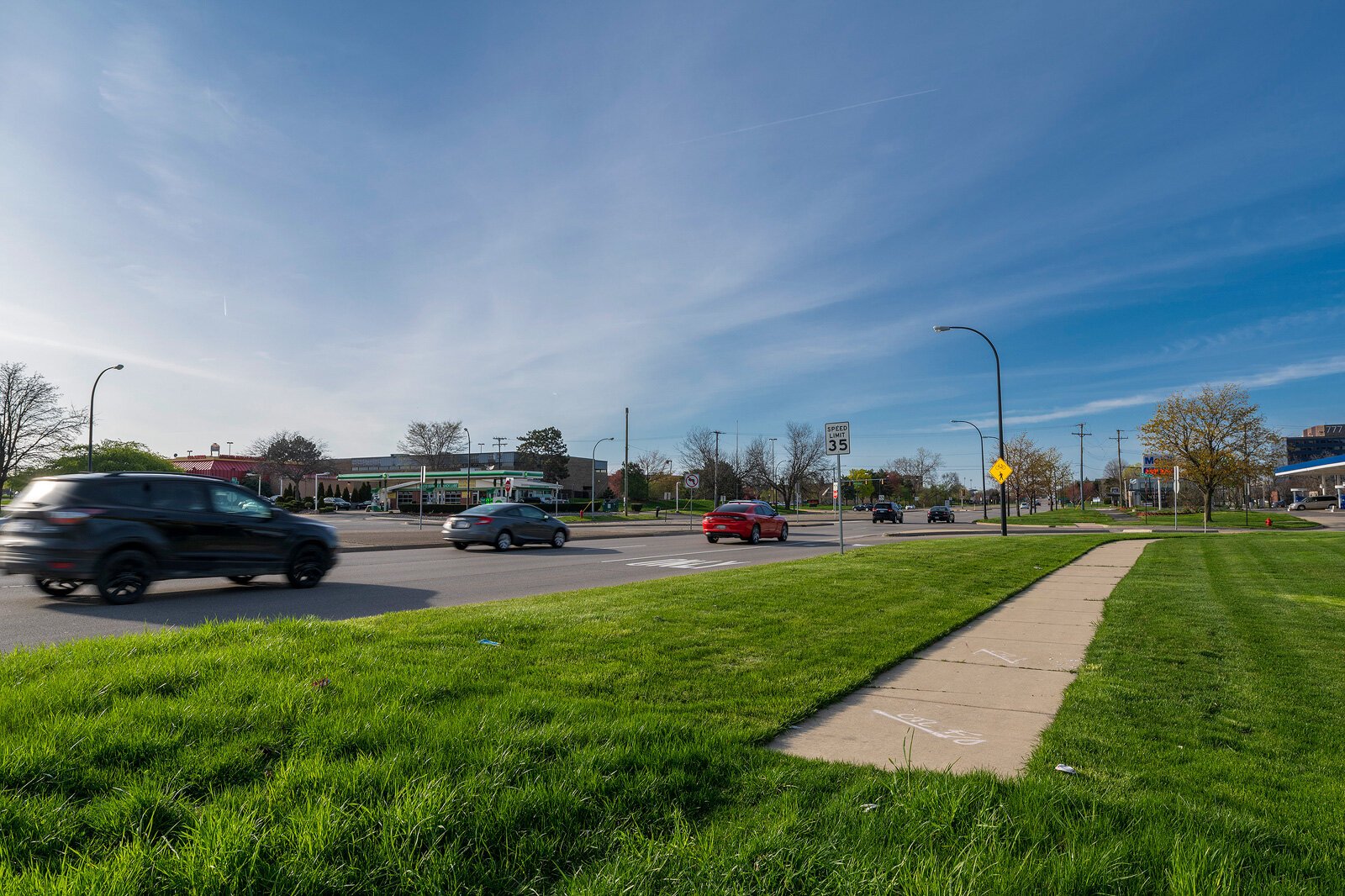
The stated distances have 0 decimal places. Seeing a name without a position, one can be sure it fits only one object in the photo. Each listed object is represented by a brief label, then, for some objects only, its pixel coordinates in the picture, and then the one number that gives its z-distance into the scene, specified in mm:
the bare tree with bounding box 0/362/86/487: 50594
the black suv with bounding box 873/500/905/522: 53094
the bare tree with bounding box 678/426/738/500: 100875
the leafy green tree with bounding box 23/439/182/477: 54156
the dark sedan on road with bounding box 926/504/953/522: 57562
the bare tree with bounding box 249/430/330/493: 97250
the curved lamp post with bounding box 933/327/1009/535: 28600
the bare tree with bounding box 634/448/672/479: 122500
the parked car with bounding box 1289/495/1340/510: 96575
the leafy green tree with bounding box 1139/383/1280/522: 52000
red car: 27000
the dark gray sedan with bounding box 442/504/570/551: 22203
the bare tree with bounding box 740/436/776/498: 106000
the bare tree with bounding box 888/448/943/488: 146000
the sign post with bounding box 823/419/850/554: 18156
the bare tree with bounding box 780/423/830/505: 103312
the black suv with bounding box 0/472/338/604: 9750
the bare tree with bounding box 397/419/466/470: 103062
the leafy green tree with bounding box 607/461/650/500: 110188
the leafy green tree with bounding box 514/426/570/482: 110250
